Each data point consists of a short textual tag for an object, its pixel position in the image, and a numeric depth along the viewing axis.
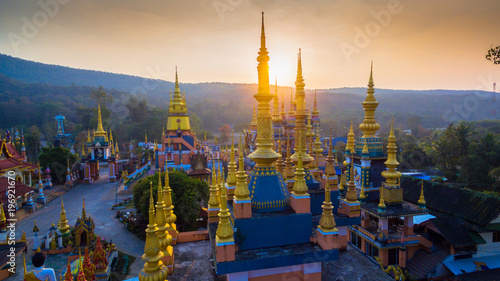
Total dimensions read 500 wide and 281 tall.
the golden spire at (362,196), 18.97
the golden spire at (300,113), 11.91
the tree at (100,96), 85.28
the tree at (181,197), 20.25
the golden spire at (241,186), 7.41
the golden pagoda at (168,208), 9.47
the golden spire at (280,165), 11.24
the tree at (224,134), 79.09
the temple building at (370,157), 19.75
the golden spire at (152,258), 6.46
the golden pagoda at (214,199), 9.95
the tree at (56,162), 39.06
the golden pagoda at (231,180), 9.58
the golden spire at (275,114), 26.11
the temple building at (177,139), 38.75
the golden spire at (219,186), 10.13
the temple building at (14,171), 25.35
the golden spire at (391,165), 17.73
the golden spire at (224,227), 6.62
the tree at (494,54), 11.99
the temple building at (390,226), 16.41
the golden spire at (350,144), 21.67
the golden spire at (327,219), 7.33
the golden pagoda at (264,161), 8.04
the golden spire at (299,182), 7.77
